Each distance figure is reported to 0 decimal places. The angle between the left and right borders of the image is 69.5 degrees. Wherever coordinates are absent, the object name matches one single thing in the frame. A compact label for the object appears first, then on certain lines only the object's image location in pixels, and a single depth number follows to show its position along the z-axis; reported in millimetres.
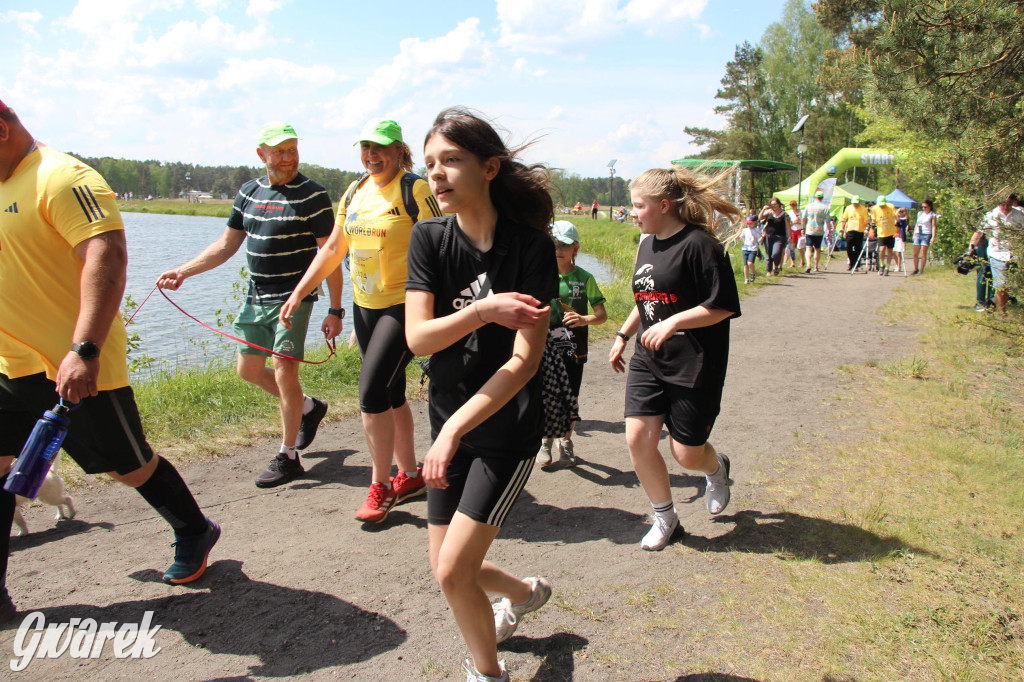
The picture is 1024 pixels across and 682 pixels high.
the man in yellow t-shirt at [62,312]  2916
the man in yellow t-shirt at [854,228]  19109
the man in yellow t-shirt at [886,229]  18250
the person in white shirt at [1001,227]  7398
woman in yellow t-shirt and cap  4086
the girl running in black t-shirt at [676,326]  3713
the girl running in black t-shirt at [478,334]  2385
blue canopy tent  28219
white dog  3943
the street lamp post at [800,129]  23627
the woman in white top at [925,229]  17406
